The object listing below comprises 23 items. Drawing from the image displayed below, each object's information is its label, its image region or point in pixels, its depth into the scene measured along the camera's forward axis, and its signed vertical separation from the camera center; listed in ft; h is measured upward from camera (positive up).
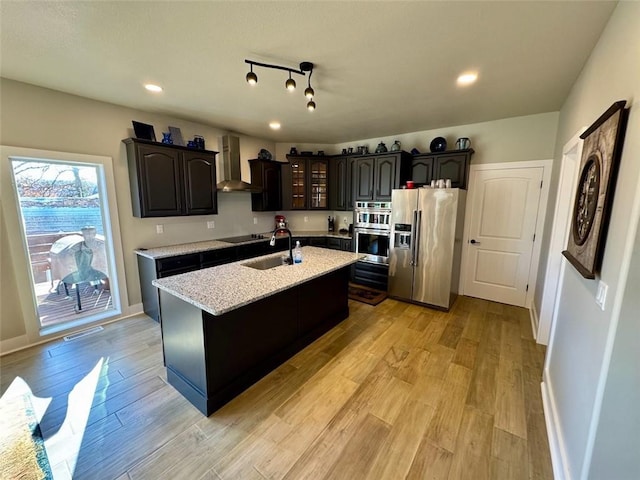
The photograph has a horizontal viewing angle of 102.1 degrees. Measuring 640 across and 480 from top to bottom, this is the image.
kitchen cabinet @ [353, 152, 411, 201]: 13.76 +1.60
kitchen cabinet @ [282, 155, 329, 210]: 16.57 +1.27
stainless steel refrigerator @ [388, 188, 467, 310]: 11.60 -1.92
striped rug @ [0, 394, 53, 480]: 4.95 -5.12
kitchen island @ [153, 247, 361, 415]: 6.16 -3.32
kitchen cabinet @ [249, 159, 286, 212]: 15.65 +1.13
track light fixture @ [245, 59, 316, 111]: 6.72 +3.72
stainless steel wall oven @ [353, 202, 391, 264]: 13.88 -1.44
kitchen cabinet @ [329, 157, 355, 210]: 15.93 +1.23
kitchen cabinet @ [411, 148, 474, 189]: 12.44 +1.83
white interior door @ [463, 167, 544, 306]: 12.01 -1.36
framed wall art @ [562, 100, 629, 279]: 4.05 +0.27
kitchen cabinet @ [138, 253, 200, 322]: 10.43 -2.83
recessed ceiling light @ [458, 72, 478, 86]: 7.72 +3.84
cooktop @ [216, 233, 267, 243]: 14.14 -2.03
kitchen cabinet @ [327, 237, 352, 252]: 15.75 -2.52
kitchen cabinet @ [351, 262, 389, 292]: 14.16 -4.02
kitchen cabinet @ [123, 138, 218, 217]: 10.53 +1.00
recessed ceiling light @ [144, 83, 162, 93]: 8.59 +3.85
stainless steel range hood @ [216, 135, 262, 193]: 13.64 +2.00
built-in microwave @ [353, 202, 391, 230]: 13.84 -0.66
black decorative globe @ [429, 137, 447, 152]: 13.17 +3.01
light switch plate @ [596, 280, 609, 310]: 3.98 -1.40
